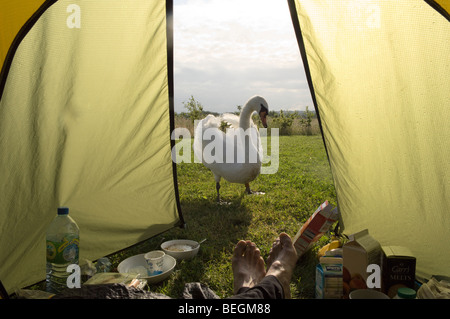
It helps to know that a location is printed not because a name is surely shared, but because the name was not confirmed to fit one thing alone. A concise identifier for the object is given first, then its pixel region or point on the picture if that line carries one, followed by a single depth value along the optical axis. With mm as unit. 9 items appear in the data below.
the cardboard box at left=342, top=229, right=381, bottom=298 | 1679
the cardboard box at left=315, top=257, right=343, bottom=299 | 1696
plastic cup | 2070
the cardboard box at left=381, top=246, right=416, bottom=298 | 1622
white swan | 3664
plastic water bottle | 1810
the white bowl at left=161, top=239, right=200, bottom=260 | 2322
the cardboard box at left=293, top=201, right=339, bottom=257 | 2299
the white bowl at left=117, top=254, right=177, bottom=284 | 2053
